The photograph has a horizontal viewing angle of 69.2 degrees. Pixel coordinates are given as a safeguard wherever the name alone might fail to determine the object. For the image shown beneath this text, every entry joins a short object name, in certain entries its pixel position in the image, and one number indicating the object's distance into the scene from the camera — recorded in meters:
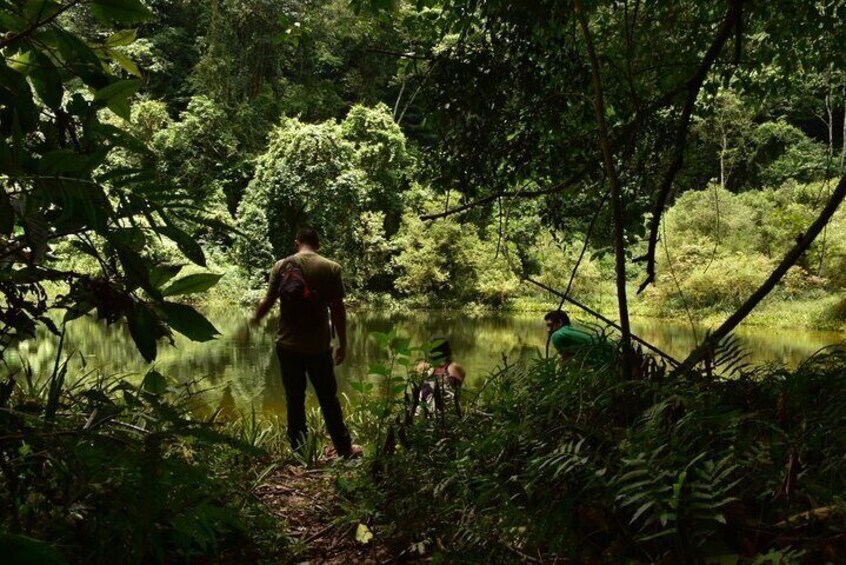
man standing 3.84
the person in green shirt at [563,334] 3.34
